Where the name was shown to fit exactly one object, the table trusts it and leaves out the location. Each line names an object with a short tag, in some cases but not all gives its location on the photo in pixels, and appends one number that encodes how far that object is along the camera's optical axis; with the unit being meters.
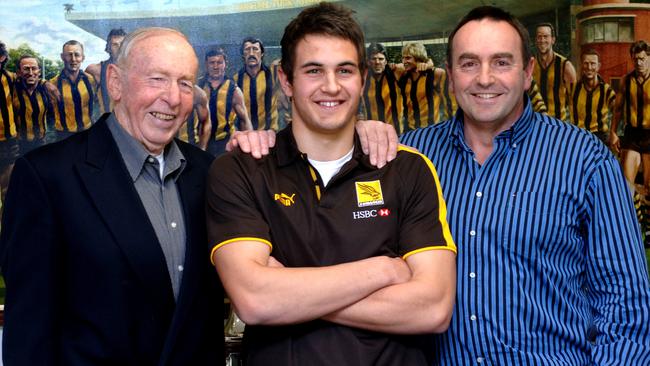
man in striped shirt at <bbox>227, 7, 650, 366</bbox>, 1.97
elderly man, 1.75
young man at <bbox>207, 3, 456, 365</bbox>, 1.66
